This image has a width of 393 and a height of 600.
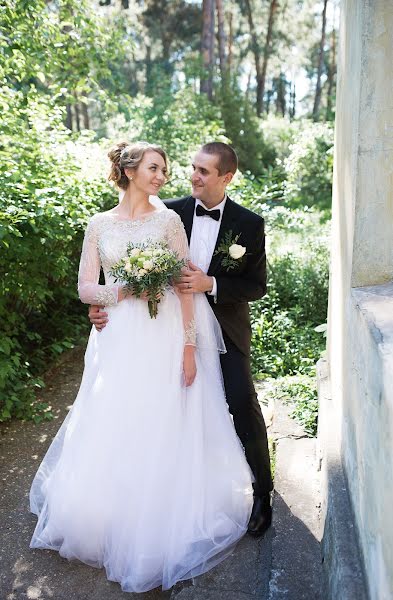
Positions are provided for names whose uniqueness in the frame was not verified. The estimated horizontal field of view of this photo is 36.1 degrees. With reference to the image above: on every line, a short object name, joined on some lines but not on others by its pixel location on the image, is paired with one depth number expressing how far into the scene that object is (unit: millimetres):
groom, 3547
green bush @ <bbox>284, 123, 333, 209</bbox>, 14898
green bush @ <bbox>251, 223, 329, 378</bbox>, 6383
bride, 3201
